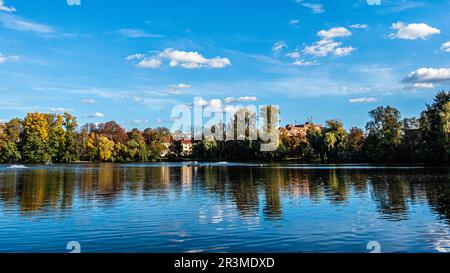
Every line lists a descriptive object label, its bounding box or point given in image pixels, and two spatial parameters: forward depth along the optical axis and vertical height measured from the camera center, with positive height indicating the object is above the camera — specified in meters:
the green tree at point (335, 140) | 102.94 +3.00
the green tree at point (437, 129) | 74.88 +4.01
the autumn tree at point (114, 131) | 151.38 +8.86
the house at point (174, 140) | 158.88 +5.30
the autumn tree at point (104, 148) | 126.75 +2.19
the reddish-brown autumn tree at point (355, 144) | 100.00 +2.04
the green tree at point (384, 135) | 92.50 +3.78
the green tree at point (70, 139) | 120.81 +4.87
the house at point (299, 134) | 122.71 +5.69
